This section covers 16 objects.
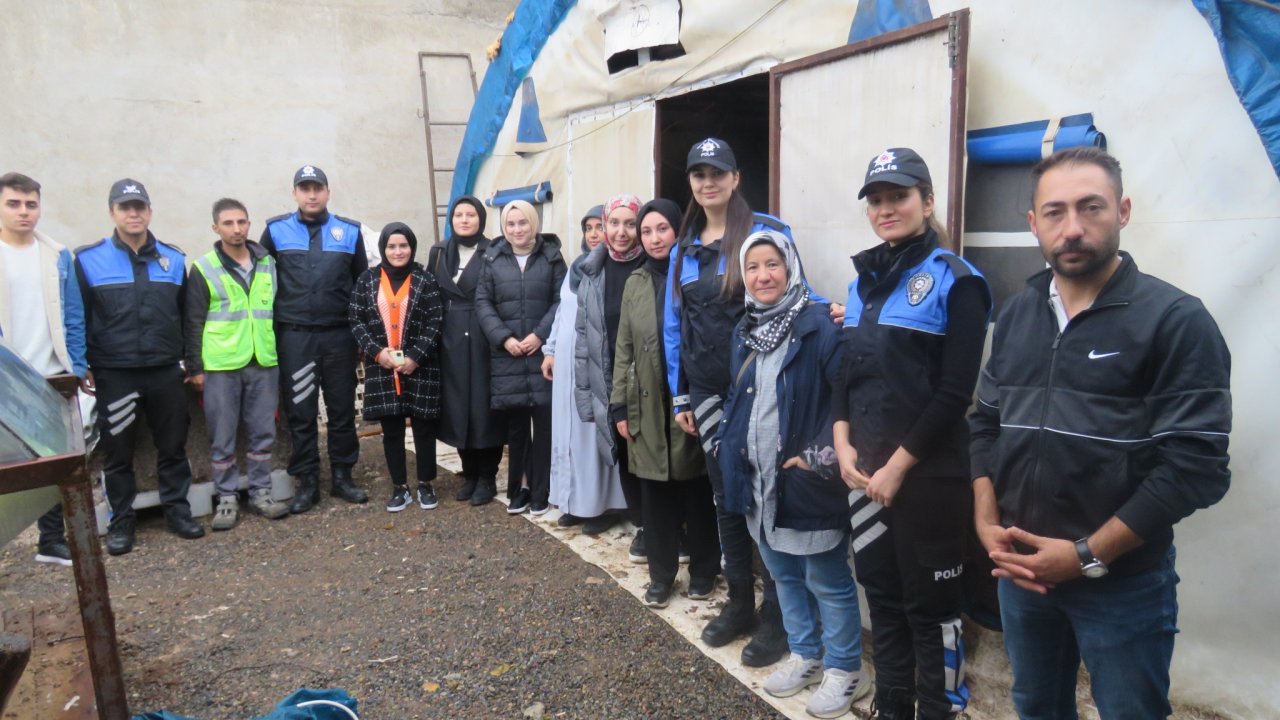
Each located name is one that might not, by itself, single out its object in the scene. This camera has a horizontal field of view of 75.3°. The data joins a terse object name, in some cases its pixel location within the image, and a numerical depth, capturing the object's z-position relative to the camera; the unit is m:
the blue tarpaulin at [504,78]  5.61
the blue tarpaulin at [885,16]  3.20
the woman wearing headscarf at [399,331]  4.94
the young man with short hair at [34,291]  4.27
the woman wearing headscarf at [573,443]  4.48
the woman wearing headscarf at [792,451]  2.82
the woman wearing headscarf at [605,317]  3.97
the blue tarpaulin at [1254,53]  2.28
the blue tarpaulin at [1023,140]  2.72
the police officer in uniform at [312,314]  5.09
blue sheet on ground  2.63
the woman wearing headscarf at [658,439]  3.58
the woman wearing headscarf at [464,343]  4.97
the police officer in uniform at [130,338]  4.57
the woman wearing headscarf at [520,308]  4.75
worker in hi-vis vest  4.84
